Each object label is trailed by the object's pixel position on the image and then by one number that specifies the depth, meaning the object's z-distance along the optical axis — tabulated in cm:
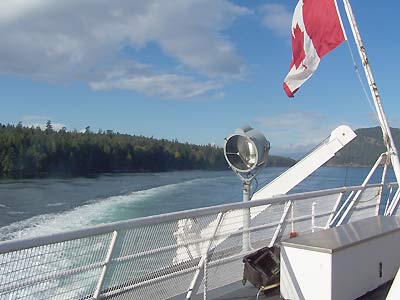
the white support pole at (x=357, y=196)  517
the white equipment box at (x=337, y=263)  333
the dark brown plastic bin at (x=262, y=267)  375
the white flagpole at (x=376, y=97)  446
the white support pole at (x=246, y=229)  375
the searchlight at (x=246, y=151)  509
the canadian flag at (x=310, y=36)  478
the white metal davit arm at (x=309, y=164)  598
